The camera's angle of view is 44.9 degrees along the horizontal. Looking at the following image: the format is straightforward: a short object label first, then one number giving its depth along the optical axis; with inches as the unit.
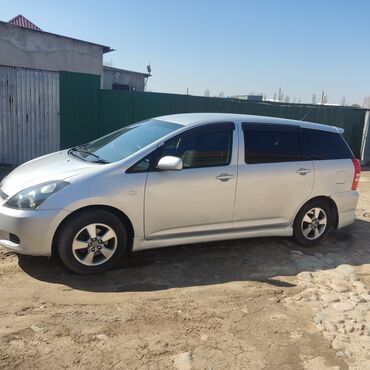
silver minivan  169.9
